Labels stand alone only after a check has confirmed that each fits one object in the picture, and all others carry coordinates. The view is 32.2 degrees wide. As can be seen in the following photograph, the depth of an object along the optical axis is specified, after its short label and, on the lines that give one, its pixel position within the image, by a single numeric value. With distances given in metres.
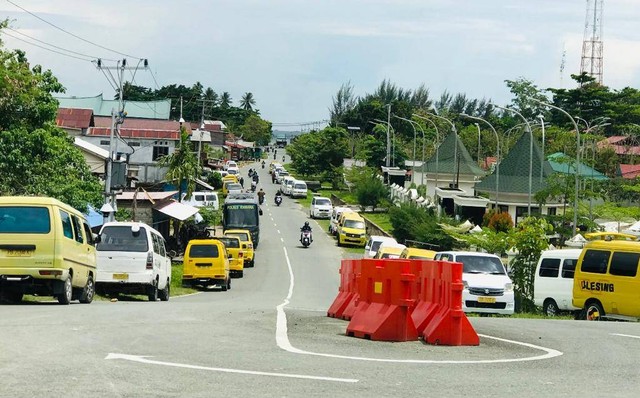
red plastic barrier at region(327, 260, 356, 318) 19.09
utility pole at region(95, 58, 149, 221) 44.88
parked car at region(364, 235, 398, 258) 52.24
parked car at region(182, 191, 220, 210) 82.44
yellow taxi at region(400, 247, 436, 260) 35.05
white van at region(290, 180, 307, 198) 115.25
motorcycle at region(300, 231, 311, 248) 69.81
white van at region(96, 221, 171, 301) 27.02
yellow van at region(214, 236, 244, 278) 49.91
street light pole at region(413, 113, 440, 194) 86.97
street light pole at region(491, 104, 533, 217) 49.69
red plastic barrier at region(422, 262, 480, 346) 14.21
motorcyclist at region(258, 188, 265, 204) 101.12
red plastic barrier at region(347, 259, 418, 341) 14.48
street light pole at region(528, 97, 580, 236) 42.06
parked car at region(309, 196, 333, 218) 91.38
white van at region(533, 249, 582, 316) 30.38
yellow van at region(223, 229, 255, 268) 56.03
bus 69.31
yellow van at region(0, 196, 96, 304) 20.41
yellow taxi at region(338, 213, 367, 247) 71.00
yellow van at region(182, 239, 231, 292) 40.22
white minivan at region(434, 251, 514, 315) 28.19
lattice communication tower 140.75
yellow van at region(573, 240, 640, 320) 24.91
